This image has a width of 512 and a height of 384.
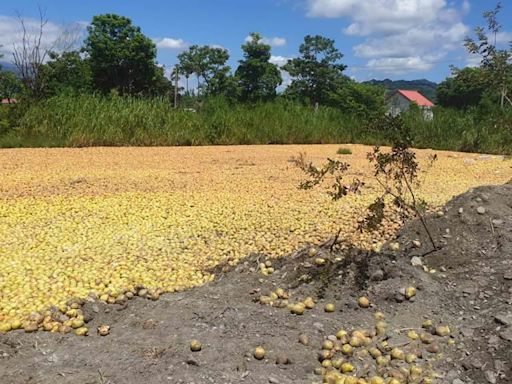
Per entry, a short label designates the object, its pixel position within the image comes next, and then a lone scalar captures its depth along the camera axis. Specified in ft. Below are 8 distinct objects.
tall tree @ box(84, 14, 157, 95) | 94.63
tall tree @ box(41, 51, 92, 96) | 82.07
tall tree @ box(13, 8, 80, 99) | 51.16
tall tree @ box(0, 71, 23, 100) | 60.66
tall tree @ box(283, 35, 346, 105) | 111.96
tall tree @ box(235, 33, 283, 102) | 102.06
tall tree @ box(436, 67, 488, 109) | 140.26
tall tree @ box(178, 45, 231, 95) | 114.43
